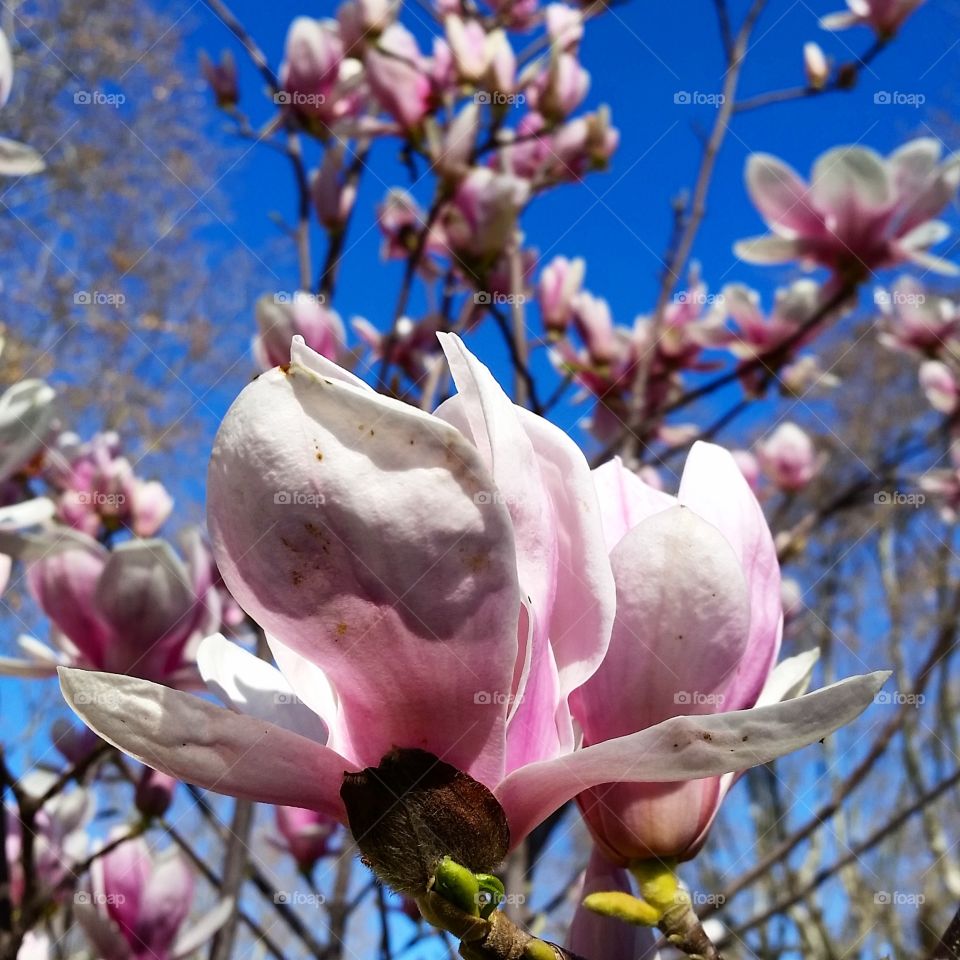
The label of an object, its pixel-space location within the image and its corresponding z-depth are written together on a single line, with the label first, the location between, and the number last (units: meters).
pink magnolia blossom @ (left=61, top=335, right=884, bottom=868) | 0.38
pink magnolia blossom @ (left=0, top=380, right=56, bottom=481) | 1.01
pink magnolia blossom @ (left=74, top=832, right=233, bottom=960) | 1.18
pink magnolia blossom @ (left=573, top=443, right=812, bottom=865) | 0.46
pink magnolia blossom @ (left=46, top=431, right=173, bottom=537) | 1.83
